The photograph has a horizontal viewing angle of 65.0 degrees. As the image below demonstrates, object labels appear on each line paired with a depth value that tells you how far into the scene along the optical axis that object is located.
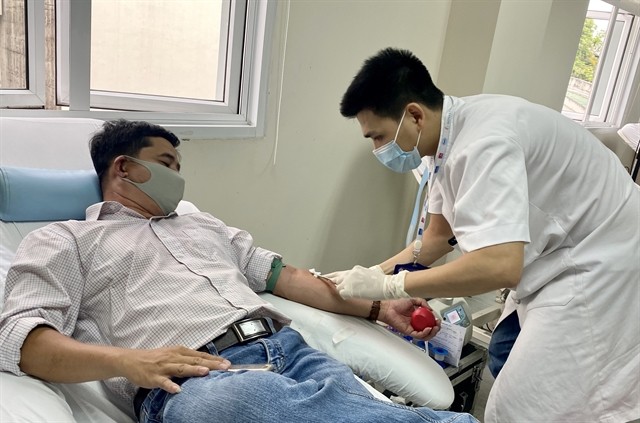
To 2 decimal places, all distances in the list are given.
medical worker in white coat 1.34
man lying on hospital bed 1.00
